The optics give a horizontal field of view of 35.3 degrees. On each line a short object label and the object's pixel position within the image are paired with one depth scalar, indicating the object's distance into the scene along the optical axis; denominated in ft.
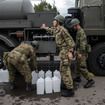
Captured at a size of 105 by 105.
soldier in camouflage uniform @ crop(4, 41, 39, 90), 12.35
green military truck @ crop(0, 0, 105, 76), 16.19
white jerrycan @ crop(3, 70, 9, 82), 15.24
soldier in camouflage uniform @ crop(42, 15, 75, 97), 11.88
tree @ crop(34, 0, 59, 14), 68.08
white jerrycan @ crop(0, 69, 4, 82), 15.17
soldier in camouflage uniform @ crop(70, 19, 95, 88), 13.43
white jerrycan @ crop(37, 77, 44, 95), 12.42
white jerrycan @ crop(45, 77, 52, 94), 12.60
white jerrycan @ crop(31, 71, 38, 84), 14.33
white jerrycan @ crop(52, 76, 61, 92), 12.74
